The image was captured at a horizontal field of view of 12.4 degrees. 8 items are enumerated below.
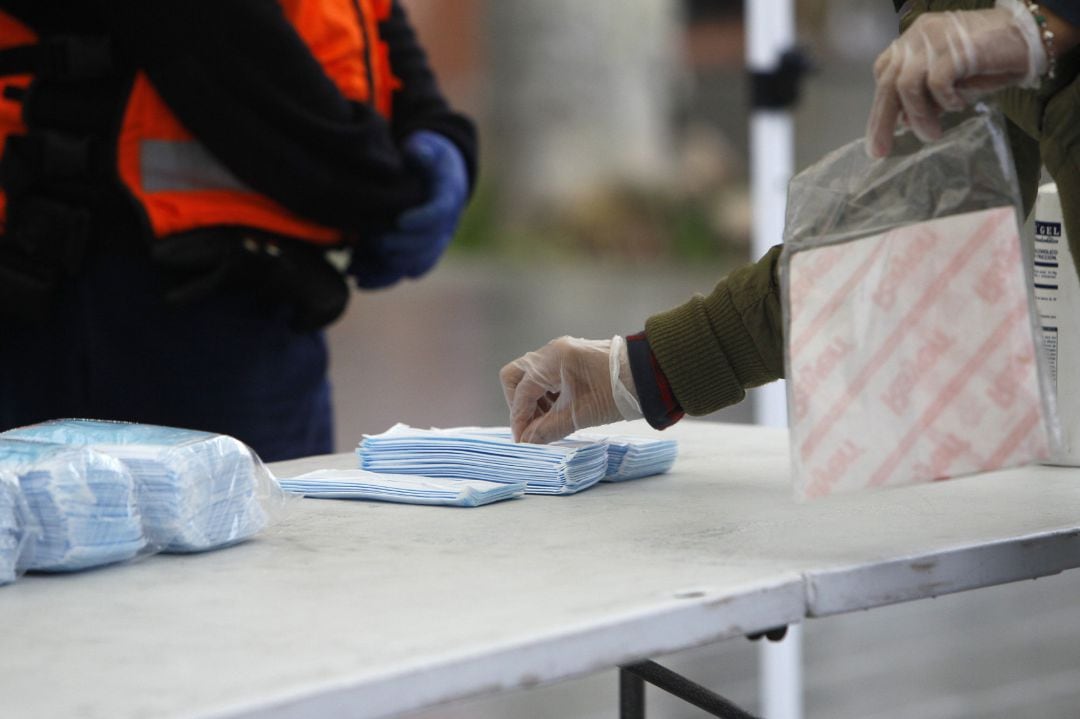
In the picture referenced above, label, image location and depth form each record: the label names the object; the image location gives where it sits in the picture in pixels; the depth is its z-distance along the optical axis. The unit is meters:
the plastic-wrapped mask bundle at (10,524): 3.25
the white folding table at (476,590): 3.08
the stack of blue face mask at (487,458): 3.50
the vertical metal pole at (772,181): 4.23
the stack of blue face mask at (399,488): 3.45
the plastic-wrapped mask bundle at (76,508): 3.27
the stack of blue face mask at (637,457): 3.55
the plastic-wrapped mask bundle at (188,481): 3.31
